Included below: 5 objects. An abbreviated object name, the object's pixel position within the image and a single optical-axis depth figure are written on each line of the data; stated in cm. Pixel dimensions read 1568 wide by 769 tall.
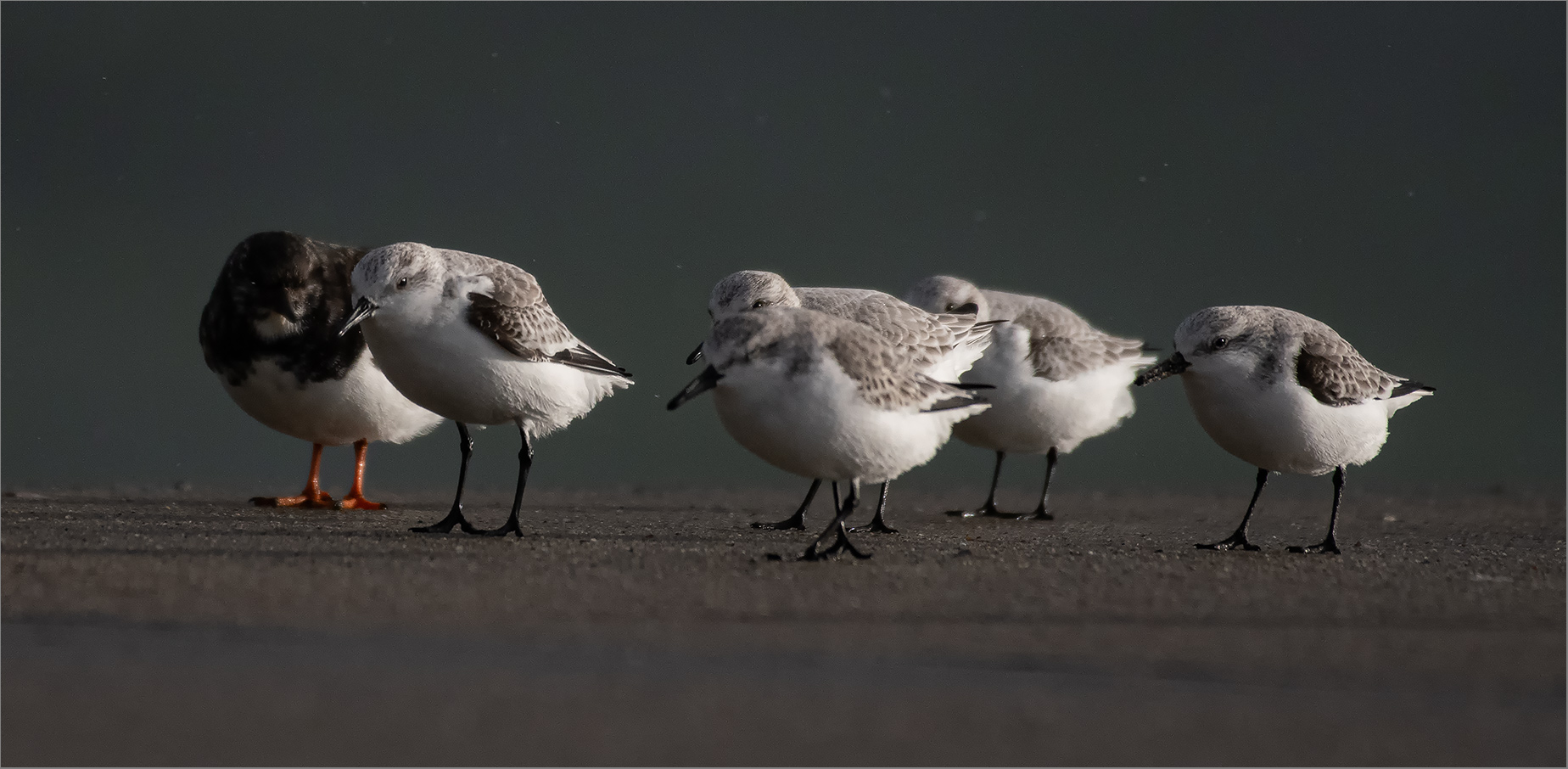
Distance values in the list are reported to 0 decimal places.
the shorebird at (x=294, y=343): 1364
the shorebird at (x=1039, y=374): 1548
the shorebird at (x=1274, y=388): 1198
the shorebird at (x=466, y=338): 1176
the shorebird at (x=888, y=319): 1284
